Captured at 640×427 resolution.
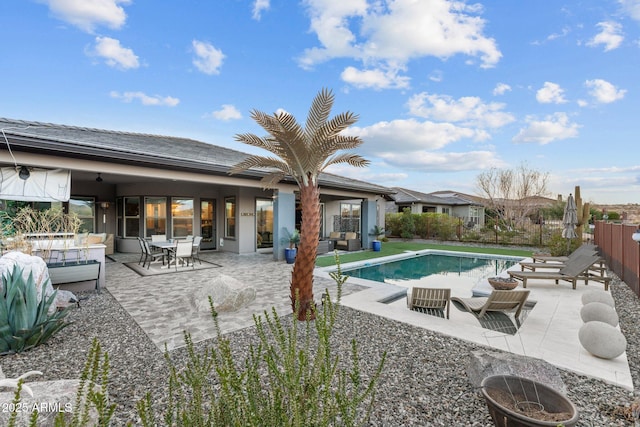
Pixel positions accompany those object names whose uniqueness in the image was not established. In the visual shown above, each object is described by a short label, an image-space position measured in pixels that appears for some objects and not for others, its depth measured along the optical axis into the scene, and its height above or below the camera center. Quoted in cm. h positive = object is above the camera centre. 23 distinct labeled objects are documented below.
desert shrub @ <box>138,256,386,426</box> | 158 -99
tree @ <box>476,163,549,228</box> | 2516 +216
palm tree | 541 +127
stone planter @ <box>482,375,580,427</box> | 242 -165
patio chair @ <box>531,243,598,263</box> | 952 -147
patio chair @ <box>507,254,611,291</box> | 791 -159
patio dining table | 1083 -105
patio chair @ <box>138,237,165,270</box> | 1079 -128
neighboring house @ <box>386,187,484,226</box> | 2933 +122
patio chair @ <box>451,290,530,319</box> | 573 -169
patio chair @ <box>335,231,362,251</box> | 1678 -148
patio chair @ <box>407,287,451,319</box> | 645 -179
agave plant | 421 -146
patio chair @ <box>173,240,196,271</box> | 1036 -115
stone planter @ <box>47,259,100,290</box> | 686 -130
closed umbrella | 1143 -7
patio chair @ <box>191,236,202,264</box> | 1143 -110
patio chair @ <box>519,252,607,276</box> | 877 -156
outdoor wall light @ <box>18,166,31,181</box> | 723 +102
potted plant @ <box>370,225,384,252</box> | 1678 -111
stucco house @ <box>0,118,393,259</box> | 984 +93
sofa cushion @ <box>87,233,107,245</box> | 1189 -90
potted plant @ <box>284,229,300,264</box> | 1234 -131
